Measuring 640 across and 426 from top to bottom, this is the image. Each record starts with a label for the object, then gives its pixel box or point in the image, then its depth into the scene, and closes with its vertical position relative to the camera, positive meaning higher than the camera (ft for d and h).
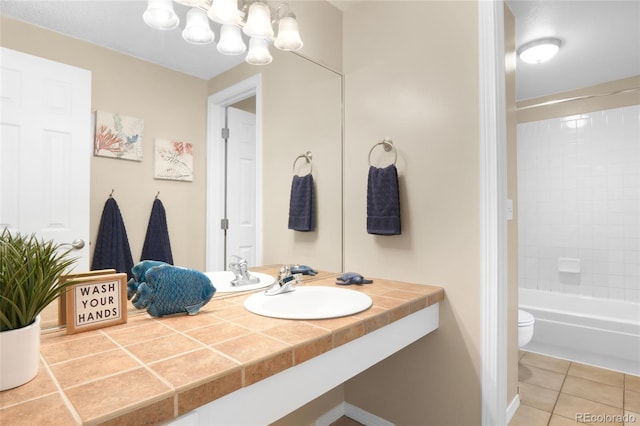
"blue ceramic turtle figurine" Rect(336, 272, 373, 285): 5.60 -0.94
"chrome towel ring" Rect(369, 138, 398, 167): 6.00 +1.29
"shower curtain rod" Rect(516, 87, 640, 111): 8.85 +3.27
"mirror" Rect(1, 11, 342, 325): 3.67 +1.25
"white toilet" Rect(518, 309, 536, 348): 7.84 -2.47
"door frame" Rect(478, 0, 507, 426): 4.96 +0.14
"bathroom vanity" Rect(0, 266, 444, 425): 2.11 -1.07
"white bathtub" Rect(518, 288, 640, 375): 8.32 -2.87
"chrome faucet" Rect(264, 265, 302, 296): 4.78 -0.87
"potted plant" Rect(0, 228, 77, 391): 2.24 -0.55
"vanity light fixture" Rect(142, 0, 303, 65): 4.29 +2.79
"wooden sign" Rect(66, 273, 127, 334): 3.18 -0.76
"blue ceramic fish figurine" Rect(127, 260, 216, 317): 3.64 -0.73
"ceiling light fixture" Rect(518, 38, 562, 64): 8.24 +4.06
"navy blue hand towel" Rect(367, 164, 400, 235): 5.76 +0.32
